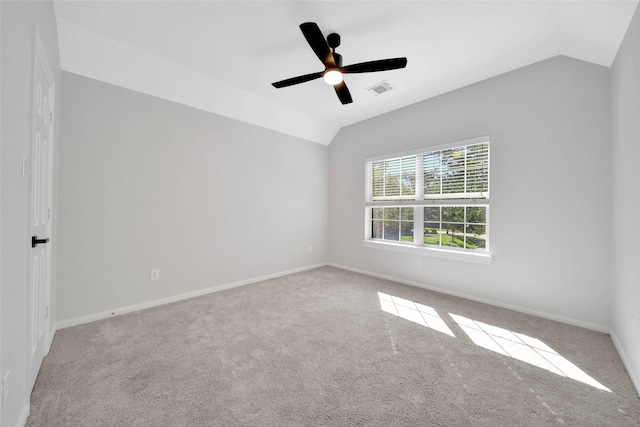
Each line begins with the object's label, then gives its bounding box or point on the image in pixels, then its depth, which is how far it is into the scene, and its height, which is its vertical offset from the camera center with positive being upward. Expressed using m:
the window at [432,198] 3.08 +0.20
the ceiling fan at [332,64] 1.84 +1.29
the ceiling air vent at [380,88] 3.03 +1.60
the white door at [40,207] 1.52 +0.02
